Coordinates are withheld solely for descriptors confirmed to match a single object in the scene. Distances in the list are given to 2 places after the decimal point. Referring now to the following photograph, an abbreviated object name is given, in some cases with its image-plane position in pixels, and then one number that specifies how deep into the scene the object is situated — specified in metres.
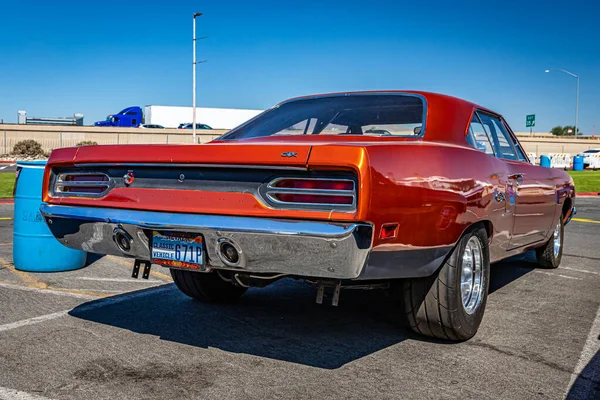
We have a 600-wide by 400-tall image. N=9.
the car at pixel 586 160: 41.61
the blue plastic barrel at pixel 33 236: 5.92
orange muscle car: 3.09
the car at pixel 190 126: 54.53
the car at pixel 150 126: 55.78
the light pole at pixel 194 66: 35.61
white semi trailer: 58.78
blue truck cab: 57.56
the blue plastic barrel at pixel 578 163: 39.56
